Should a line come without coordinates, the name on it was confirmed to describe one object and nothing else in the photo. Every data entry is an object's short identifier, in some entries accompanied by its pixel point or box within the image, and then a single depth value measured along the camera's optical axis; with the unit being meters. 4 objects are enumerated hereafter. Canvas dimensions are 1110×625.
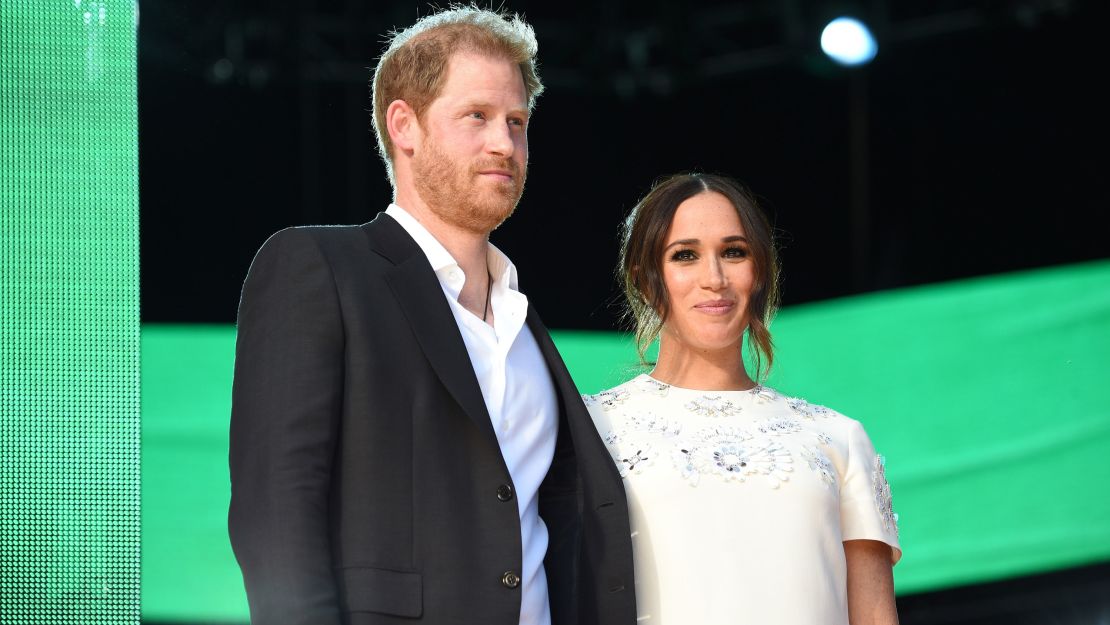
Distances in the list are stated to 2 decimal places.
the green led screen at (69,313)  4.89
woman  4.64
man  3.46
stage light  8.84
